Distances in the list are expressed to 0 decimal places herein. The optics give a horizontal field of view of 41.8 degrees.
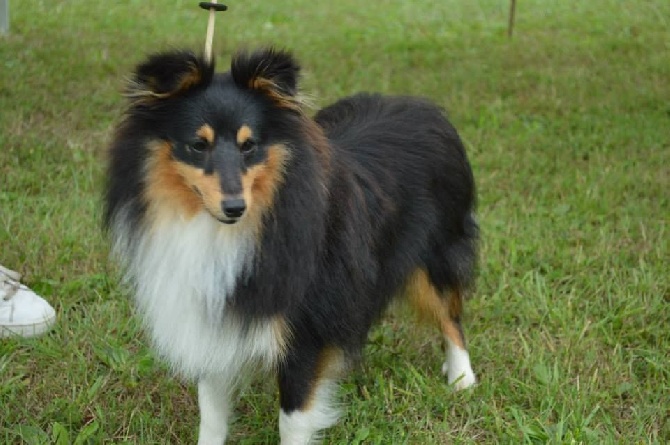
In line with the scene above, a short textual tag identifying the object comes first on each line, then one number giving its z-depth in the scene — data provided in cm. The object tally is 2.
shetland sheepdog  258
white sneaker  378
